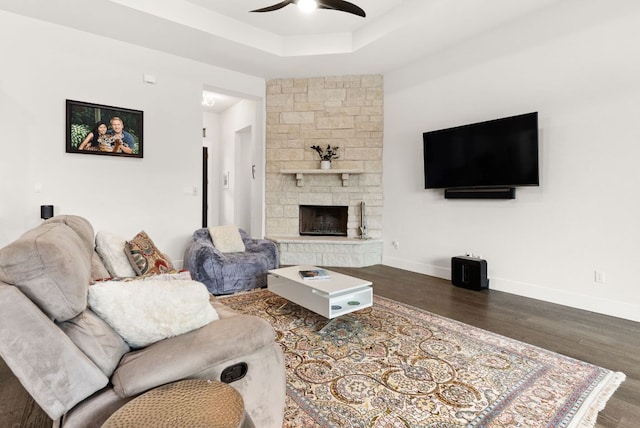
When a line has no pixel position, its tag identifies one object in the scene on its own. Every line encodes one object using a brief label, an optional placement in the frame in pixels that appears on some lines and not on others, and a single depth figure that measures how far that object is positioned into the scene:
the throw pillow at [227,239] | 4.15
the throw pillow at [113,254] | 2.53
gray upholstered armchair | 3.58
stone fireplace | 5.13
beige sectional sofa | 0.97
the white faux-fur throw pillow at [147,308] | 1.21
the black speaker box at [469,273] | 3.75
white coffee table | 2.50
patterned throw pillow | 2.67
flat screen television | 3.43
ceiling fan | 2.58
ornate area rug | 1.60
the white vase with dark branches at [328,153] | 5.24
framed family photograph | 3.76
